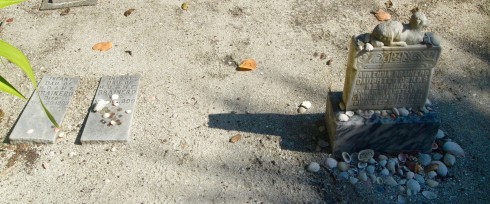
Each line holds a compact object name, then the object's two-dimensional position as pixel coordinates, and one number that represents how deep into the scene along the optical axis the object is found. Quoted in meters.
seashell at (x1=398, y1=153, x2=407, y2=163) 3.01
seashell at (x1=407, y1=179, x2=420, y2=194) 2.82
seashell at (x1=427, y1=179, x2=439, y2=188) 2.83
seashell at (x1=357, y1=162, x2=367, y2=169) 2.96
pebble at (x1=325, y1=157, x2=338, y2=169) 2.98
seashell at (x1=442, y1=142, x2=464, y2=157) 3.02
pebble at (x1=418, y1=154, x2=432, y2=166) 2.98
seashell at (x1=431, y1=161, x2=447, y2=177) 2.89
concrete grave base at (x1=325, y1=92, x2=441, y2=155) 2.87
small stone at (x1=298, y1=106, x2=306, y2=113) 3.41
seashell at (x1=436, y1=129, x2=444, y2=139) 3.16
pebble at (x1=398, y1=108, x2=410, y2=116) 2.89
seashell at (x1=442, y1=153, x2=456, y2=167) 2.95
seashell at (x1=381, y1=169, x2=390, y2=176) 2.92
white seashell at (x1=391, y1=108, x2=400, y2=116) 2.89
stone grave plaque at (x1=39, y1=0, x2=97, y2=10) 4.65
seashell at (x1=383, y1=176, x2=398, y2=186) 2.86
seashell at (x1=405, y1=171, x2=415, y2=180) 2.89
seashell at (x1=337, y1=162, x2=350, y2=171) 2.95
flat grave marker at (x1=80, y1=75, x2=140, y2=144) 3.17
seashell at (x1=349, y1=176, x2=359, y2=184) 2.88
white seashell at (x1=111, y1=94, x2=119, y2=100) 3.44
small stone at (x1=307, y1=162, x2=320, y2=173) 2.96
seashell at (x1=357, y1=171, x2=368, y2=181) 2.89
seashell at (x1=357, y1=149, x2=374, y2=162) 2.98
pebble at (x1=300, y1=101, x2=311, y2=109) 3.43
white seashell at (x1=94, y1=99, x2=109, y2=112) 3.35
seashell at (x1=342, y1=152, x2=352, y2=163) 3.00
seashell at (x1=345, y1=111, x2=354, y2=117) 2.91
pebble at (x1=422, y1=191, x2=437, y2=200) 2.79
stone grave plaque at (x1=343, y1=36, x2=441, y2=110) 2.56
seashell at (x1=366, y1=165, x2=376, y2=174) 2.93
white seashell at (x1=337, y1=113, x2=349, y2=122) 2.88
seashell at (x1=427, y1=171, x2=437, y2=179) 2.89
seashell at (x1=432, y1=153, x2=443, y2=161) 3.01
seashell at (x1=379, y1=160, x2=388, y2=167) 2.97
